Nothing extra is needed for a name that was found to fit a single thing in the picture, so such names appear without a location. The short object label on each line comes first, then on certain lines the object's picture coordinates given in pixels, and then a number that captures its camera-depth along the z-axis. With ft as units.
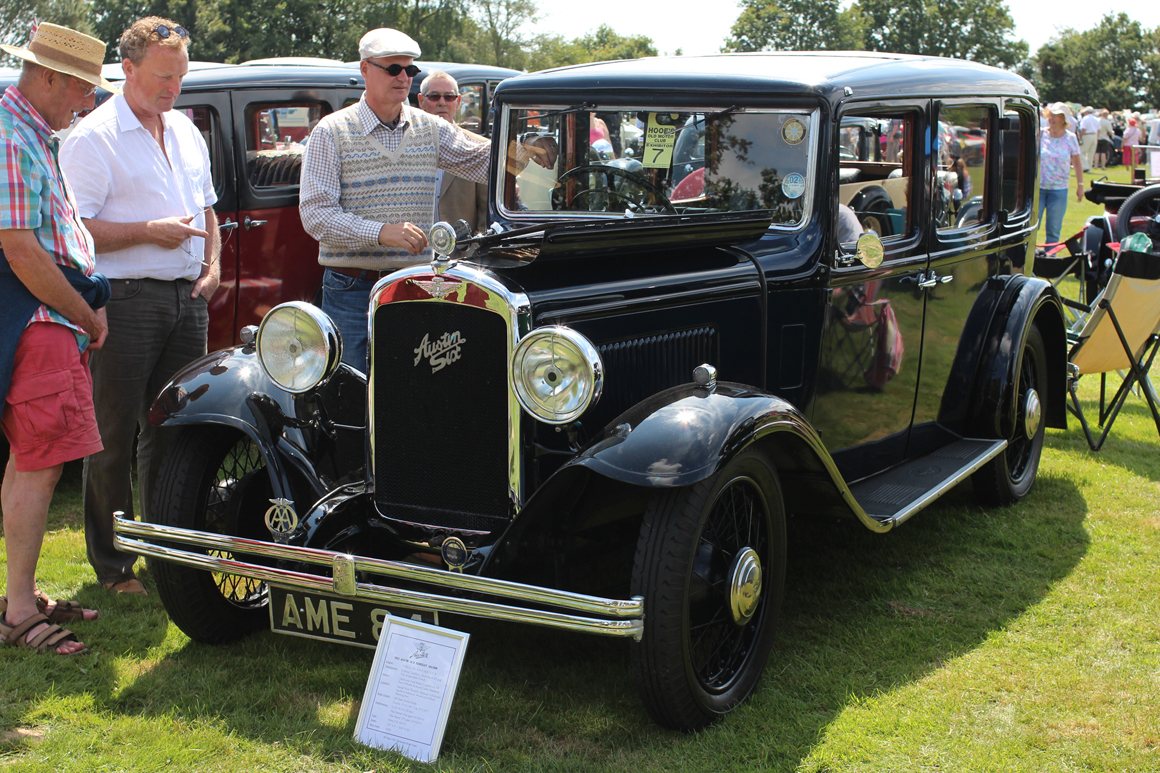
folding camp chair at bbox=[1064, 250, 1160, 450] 16.62
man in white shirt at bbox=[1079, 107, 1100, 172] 80.89
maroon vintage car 17.42
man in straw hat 9.61
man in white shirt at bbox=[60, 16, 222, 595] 11.18
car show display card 8.19
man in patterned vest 12.55
